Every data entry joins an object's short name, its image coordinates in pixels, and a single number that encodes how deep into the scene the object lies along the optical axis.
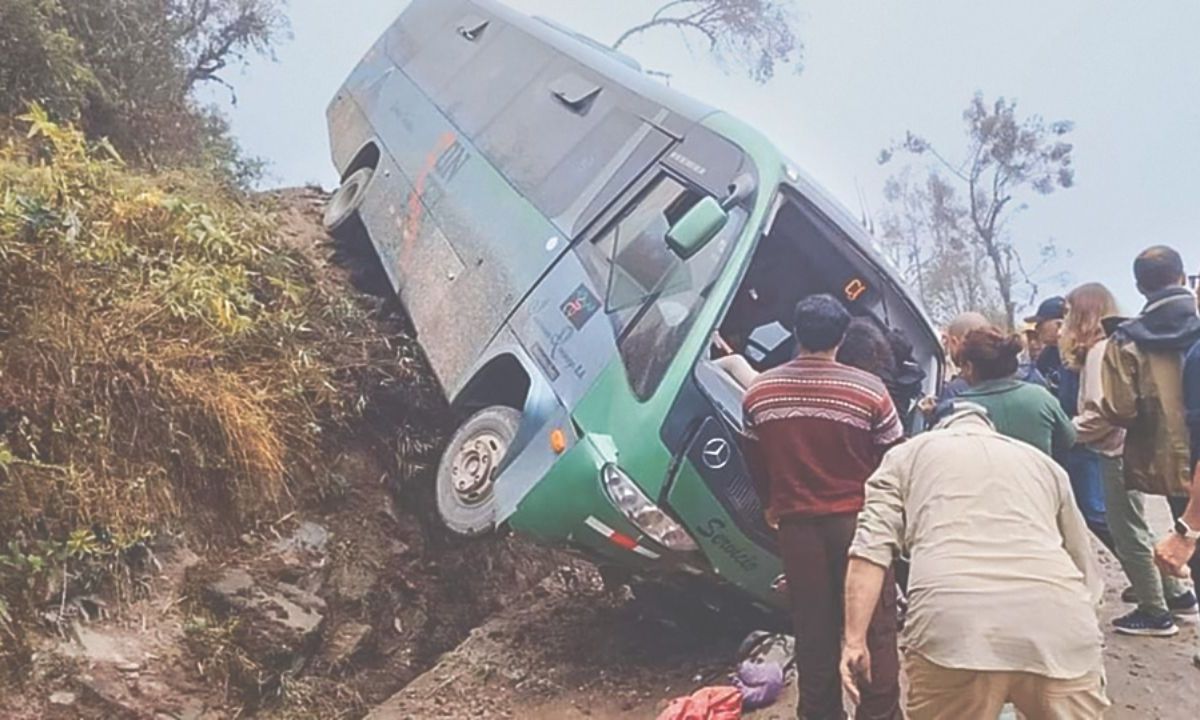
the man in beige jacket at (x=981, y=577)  2.12
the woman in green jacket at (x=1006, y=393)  3.41
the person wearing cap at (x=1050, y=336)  4.85
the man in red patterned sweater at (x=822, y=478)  3.18
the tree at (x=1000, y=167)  28.73
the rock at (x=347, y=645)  4.47
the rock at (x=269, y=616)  4.15
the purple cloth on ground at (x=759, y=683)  4.01
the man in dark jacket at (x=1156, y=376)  3.40
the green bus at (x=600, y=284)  3.71
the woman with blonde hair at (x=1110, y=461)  3.83
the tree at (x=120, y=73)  6.81
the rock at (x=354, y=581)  4.78
